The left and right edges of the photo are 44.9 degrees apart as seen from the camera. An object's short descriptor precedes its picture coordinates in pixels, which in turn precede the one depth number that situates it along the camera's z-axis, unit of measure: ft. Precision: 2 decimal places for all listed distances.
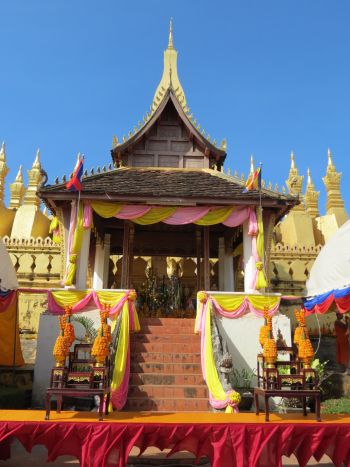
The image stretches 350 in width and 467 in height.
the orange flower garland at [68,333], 21.26
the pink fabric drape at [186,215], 38.63
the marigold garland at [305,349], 21.13
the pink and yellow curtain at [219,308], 29.84
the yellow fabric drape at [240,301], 35.47
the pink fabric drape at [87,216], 37.73
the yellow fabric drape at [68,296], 35.45
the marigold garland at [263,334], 21.83
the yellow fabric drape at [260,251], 36.45
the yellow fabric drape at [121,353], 27.12
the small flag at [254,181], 36.29
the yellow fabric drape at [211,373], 26.22
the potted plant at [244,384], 29.19
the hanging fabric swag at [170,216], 37.81
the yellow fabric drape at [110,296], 35.09
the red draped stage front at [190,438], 17.33
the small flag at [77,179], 35.96
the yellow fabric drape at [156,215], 38.68
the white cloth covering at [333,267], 30.96
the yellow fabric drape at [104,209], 38.27
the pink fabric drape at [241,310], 35.19
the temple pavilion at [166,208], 38.04
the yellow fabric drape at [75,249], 36.27
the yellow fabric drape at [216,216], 38.88
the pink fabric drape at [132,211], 38.50
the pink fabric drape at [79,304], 35.19
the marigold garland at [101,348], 21.01
